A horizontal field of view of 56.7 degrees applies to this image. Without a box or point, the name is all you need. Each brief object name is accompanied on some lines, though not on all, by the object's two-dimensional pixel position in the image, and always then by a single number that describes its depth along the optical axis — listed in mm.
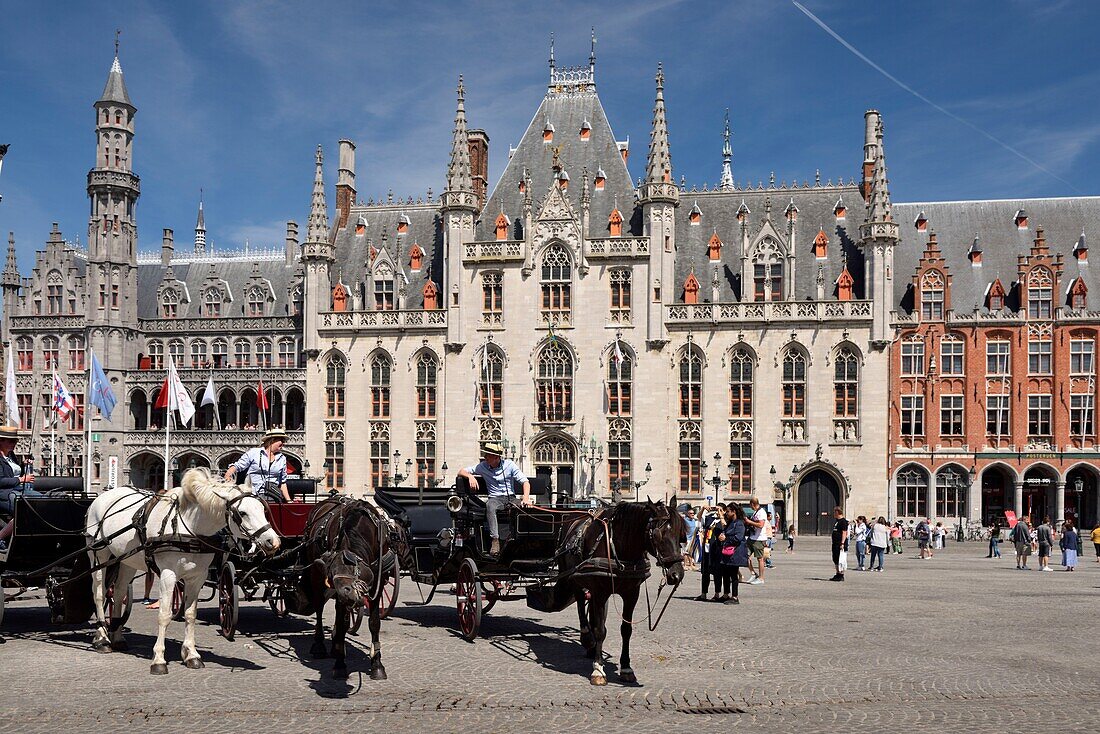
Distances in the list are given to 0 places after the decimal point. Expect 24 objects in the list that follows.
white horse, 11844
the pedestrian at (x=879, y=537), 28750
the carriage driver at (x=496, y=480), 14461
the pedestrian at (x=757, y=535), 24211
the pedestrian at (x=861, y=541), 30172
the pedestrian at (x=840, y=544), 25109
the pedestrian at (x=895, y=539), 39750
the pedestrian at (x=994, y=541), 36938
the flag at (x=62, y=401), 44688
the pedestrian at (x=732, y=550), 19859
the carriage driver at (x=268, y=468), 14516
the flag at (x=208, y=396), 53047
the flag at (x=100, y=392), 44594
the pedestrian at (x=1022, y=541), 31281
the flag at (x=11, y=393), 40547
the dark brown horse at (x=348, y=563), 11070
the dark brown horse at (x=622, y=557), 11688
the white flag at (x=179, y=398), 46875
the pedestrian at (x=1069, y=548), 30516
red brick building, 50188
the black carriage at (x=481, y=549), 14383
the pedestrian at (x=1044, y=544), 30609
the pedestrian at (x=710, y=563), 20500
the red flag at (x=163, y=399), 53469
